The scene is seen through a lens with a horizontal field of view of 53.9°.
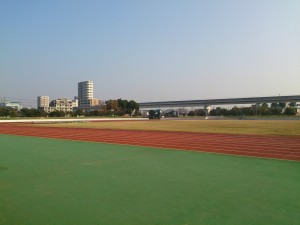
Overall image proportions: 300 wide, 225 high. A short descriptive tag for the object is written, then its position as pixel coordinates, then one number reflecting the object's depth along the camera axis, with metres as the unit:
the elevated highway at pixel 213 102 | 93.06
